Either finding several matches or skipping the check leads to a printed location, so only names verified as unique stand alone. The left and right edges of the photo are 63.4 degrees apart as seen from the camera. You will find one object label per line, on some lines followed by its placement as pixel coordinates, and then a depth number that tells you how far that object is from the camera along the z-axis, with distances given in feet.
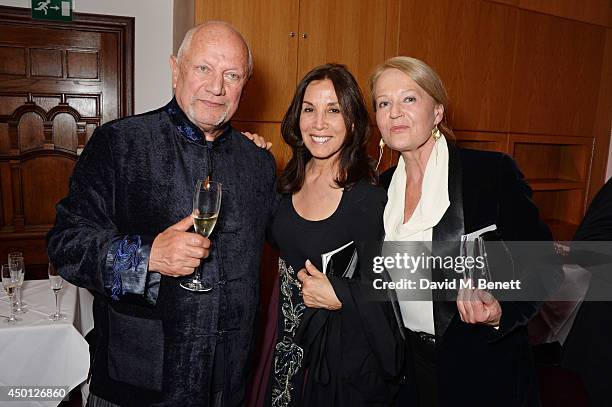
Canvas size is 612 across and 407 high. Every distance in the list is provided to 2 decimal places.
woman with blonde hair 4.92
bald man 4.29
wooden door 11.27
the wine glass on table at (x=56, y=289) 7.37
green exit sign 10.94
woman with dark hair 5.29
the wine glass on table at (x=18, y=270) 7.39
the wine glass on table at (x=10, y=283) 7.36
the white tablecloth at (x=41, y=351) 6.86
